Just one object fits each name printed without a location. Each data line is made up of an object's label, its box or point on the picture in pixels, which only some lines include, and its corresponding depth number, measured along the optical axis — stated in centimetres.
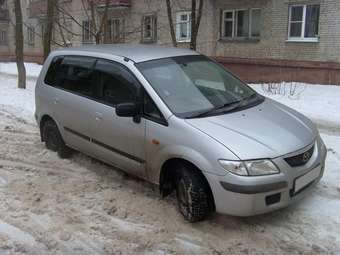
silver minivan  372
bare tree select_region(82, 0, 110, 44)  1175
